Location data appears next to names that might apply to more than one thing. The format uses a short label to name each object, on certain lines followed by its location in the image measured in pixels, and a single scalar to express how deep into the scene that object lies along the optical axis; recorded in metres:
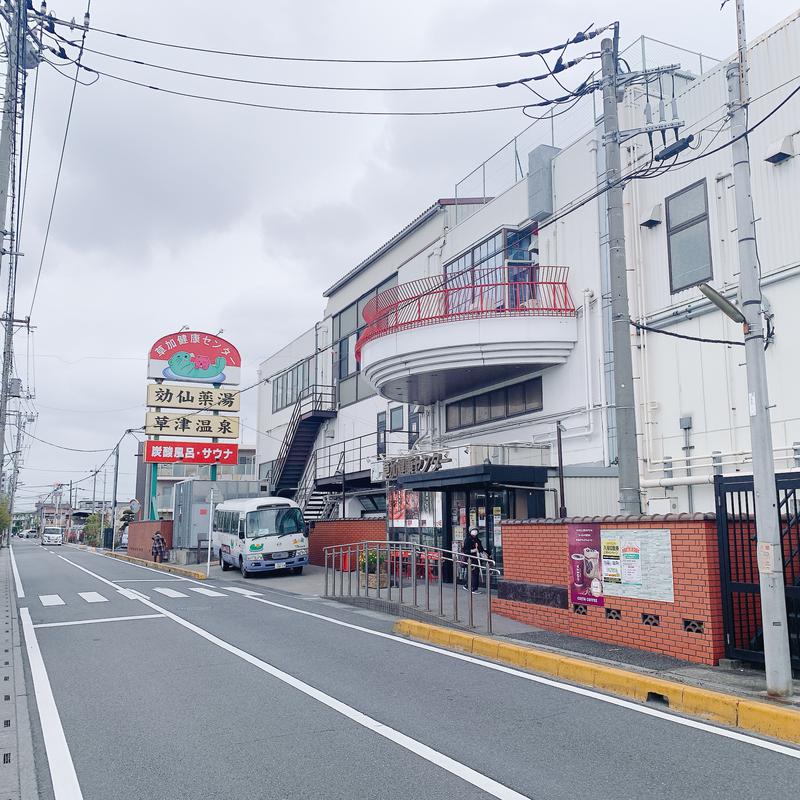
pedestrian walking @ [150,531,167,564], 35.22
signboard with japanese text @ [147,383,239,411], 36.41
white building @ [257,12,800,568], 13.98
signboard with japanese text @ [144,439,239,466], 35.94
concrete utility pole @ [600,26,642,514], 10.42
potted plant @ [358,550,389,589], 18.30
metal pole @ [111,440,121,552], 57.79
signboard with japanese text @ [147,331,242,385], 37.34
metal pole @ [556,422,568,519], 14.35
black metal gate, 8.28
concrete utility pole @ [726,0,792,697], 6.99
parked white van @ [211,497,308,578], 24.23
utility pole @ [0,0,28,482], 13.95
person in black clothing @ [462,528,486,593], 16.03
